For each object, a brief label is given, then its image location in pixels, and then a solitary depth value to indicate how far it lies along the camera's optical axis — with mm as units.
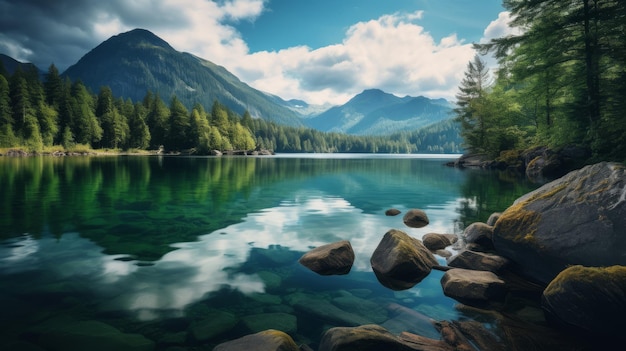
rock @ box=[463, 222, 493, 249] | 11273
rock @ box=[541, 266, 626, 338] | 5777
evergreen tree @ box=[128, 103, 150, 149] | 99375
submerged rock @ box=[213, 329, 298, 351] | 4832
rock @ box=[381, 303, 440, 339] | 6258
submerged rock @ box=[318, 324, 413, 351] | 5121
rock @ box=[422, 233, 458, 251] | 11852
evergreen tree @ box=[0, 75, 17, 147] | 68438
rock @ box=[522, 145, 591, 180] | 32469
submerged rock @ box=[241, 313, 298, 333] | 6209
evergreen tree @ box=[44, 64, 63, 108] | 86500
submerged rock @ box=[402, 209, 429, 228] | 15703
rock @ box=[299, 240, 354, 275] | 9531
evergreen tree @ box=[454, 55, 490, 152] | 61750
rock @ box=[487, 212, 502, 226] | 13128
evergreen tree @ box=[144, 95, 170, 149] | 107188
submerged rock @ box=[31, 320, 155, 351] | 5391
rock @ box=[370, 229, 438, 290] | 8812
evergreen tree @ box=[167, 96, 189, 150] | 107250
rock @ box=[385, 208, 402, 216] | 18172
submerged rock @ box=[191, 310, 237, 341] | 5895
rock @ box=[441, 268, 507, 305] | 7492
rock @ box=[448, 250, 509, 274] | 9117
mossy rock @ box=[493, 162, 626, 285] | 7587
